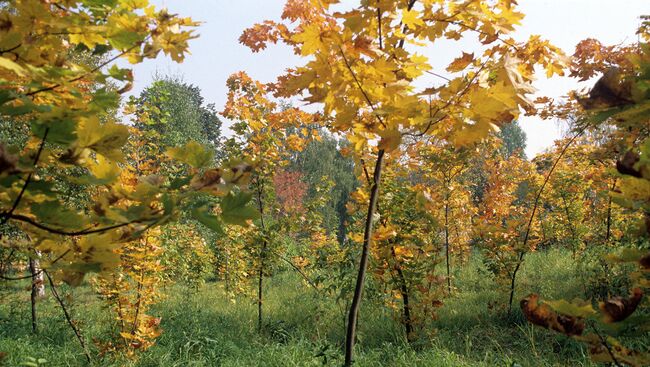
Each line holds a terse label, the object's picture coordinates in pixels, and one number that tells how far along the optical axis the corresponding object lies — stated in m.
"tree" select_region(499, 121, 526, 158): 41.75
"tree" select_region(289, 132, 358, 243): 26.70
